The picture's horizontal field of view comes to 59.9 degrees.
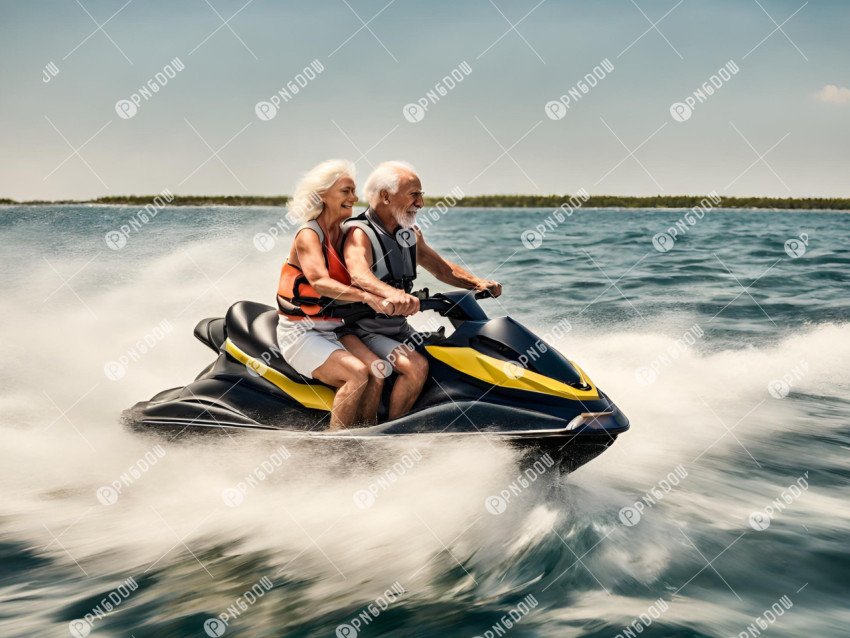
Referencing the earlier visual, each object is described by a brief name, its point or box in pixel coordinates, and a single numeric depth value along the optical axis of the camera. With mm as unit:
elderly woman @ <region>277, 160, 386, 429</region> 3672
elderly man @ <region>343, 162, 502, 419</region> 3693
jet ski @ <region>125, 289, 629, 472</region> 3547
